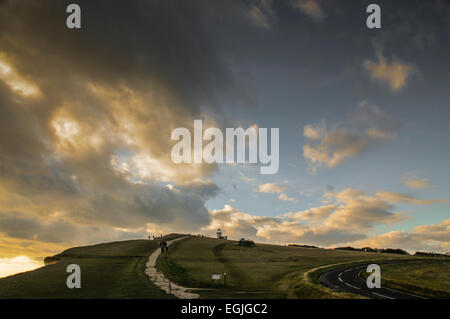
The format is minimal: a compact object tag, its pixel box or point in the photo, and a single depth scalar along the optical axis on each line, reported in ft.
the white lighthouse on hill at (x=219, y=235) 449.06
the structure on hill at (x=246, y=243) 319.06
